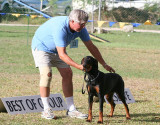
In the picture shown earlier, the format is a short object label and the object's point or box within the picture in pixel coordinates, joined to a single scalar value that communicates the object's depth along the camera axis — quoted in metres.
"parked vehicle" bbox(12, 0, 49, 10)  60.16
